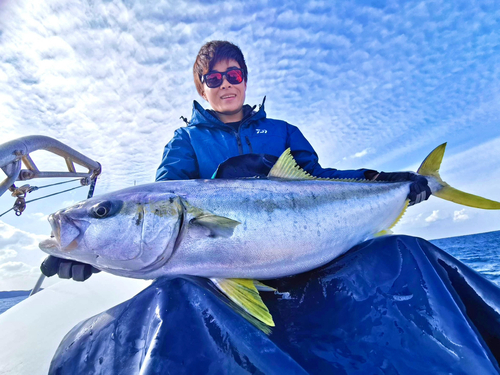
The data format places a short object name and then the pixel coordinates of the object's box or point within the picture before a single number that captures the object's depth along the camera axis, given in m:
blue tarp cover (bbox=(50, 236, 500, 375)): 0.30
